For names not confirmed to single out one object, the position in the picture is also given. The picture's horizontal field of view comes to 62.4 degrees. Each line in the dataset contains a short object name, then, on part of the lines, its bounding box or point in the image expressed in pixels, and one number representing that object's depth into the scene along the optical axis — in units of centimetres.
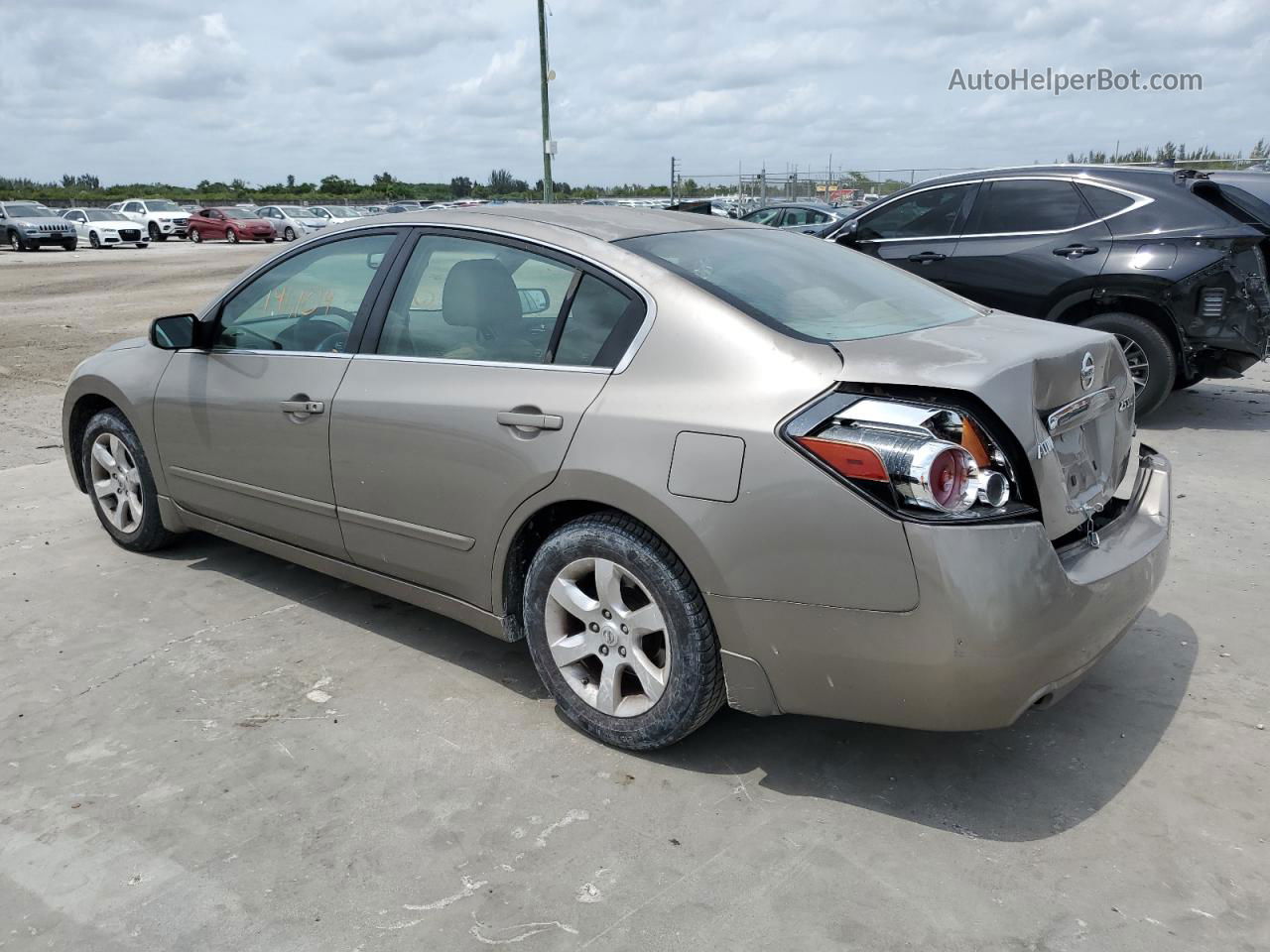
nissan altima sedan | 254
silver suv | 3228
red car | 3903
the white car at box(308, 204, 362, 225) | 4072
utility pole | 2575
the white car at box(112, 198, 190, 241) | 4103
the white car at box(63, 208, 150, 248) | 3541
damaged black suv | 697
